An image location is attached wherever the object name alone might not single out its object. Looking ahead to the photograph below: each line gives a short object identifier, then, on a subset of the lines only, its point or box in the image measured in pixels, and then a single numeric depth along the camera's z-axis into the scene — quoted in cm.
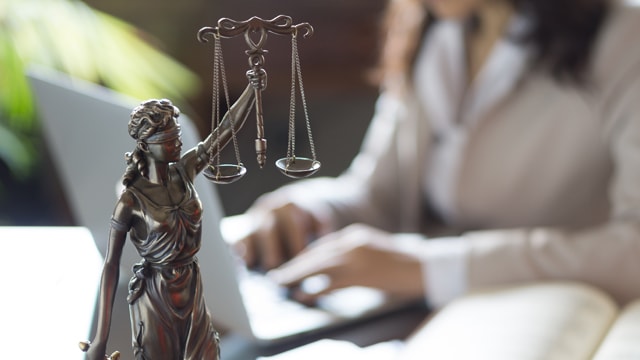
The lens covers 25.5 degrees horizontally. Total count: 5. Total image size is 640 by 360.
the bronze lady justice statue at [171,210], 77
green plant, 176
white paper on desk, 100
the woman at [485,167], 128
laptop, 95
